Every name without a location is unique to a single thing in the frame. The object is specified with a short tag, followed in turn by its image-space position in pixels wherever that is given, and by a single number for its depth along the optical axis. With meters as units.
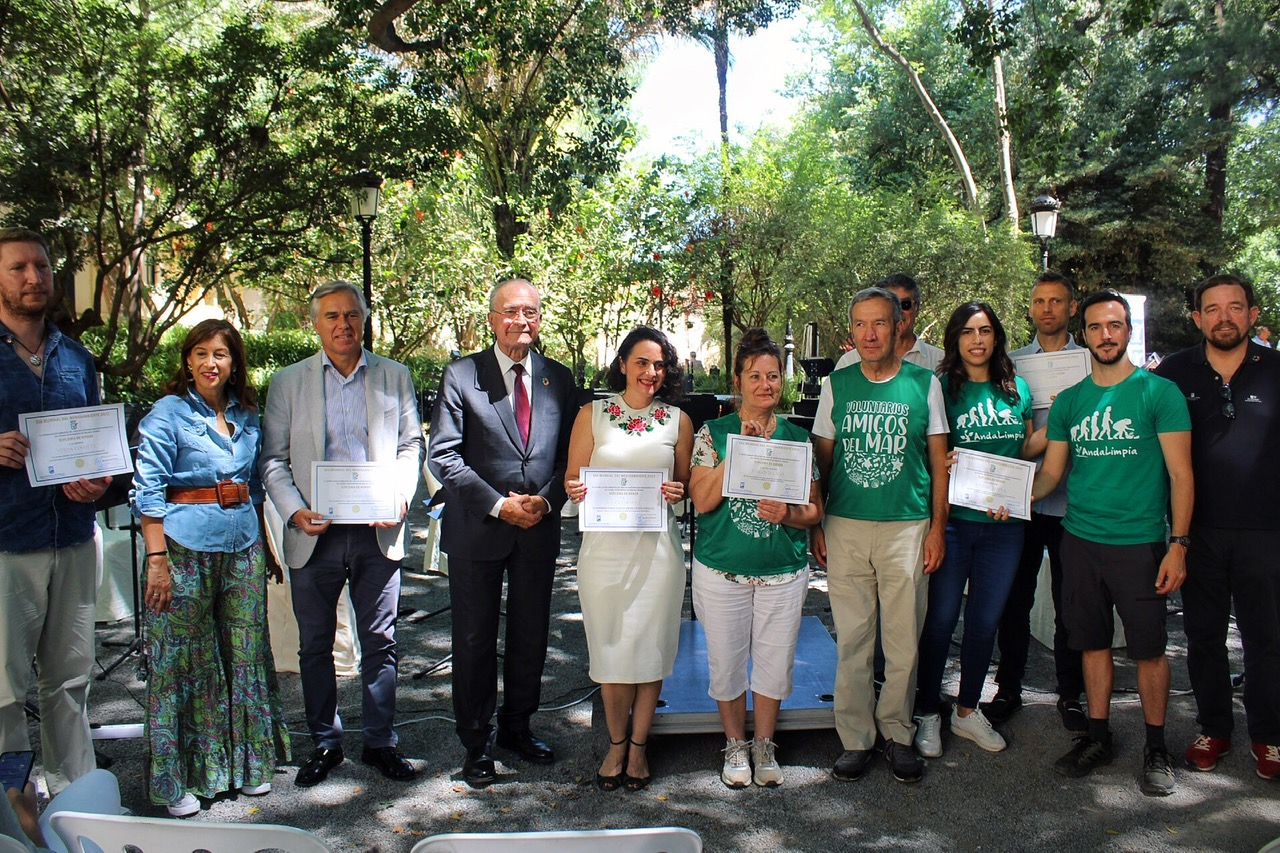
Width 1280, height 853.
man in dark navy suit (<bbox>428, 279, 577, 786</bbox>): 3.96
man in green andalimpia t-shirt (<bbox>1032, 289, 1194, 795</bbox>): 3.83
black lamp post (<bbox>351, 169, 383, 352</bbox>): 11.91
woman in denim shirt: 3.65
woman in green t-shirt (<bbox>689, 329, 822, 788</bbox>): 3.88
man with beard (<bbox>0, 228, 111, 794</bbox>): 3.49
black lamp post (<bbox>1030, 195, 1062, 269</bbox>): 15.01
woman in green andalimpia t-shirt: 4.14
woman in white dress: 3.89
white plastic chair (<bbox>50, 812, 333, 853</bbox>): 1.72
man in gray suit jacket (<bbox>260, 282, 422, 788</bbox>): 3.95
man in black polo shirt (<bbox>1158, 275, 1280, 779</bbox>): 3.85
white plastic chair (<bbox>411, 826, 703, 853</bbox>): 1.69
